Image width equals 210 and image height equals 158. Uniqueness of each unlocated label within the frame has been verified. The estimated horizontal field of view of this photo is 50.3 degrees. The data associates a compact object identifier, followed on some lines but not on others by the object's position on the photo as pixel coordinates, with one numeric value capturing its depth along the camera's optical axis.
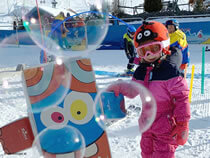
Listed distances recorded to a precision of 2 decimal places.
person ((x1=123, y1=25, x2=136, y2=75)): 6.76
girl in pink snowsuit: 1.82
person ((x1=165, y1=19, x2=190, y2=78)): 3.85
